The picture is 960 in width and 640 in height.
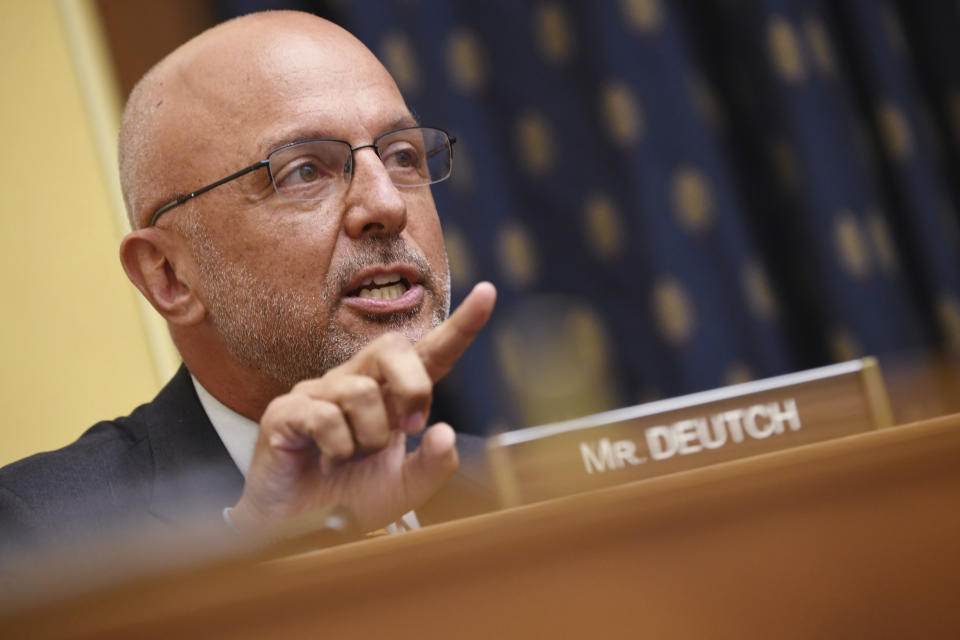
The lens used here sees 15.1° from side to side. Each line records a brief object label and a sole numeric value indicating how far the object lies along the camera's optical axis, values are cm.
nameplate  227
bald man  222
